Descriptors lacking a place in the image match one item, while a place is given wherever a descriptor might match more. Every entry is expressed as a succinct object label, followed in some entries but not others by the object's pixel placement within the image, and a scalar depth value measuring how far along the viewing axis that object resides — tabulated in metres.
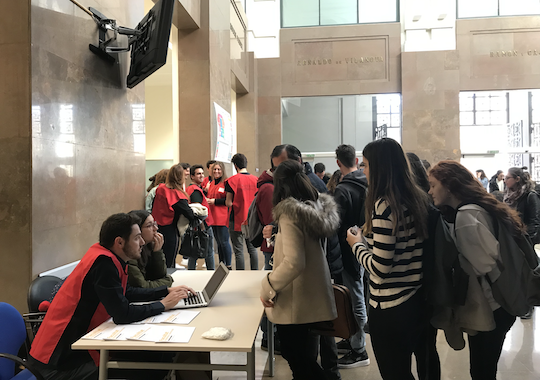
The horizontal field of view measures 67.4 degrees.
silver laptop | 2.48
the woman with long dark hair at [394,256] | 1.95
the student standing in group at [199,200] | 5.76
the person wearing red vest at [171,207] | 4.91
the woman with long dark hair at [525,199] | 4.44
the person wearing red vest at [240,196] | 5.25
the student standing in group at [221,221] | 5.89
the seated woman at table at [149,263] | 2.70
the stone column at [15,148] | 3.23
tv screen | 3.87
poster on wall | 8.75
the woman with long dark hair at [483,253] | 2.09
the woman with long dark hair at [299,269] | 2.13
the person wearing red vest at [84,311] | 2.09
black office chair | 2.44
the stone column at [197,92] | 8.18
